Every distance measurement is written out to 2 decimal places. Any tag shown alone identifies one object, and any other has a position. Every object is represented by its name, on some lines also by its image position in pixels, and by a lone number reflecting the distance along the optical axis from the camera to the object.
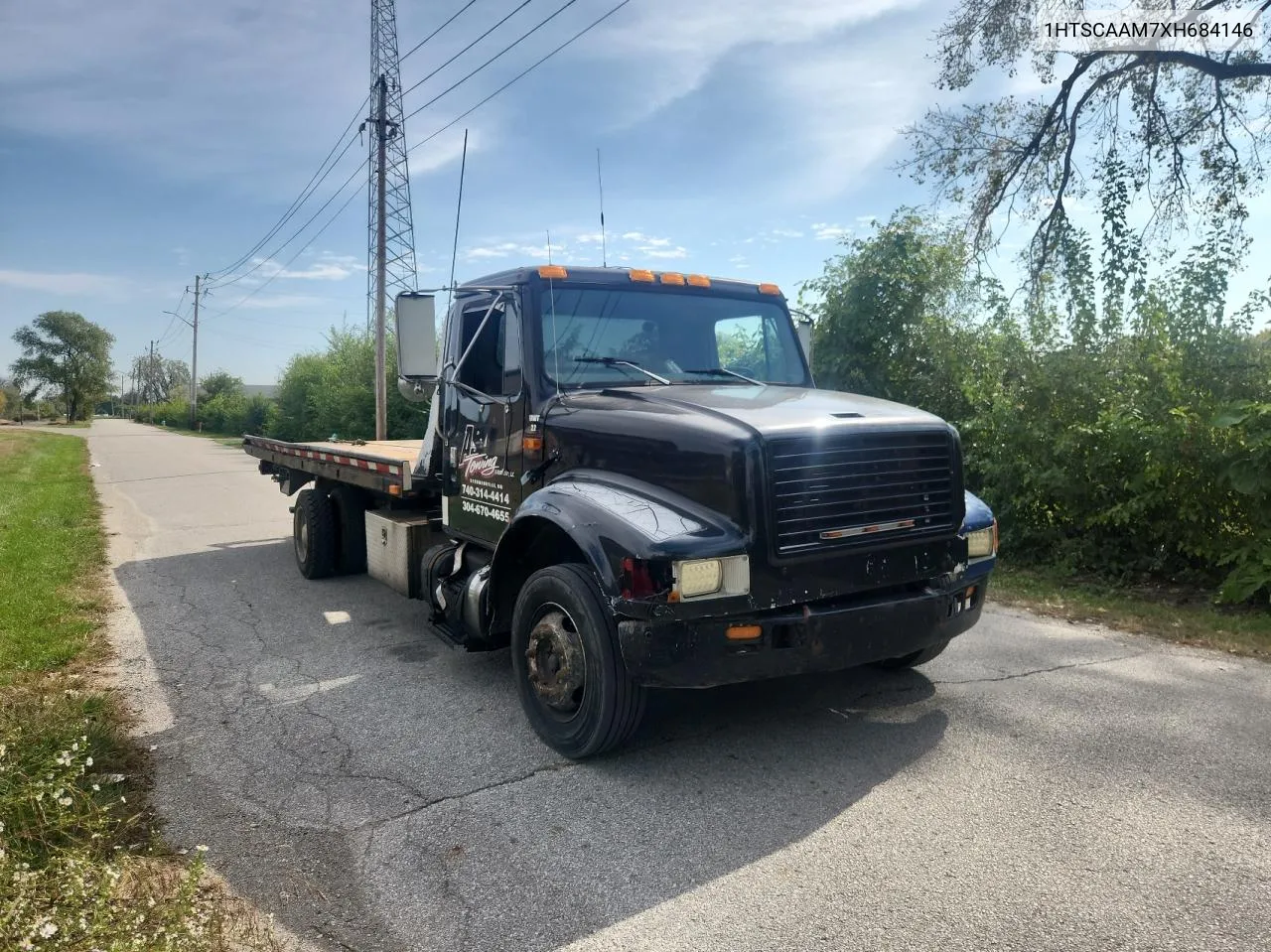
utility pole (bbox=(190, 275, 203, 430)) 63.59
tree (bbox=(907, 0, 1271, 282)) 12.02
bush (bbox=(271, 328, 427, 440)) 24.31
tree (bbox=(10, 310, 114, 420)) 92.62
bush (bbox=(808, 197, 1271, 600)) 6.87
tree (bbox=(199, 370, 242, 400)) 88.38
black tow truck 3.60
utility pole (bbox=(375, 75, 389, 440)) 20.44
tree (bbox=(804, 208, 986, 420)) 10.99
